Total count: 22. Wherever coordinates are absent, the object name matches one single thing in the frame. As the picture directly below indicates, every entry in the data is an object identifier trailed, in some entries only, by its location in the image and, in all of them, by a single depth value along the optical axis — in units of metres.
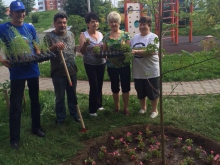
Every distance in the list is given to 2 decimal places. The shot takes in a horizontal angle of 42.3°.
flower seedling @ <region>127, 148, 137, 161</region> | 3.68
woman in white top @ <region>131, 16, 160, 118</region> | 4.45
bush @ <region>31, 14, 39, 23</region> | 29.94
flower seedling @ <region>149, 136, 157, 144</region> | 4.04
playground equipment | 13.11
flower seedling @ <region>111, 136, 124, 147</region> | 4.04
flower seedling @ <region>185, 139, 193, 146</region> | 3.94
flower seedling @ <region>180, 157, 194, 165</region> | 3.49
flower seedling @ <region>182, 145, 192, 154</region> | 3.78
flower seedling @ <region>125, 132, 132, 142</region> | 4.16
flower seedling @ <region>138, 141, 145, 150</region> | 3.94
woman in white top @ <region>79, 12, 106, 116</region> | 4.47
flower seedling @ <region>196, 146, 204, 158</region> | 3.69
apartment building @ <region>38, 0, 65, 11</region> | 69.38
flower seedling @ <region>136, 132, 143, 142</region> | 4.13
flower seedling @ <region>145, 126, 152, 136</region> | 4.27
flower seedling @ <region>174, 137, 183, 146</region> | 3.96
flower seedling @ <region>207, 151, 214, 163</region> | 3.50
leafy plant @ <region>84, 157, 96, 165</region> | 3.62
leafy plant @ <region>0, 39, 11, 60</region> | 3.67
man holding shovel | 4.19
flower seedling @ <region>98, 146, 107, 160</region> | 3.74
